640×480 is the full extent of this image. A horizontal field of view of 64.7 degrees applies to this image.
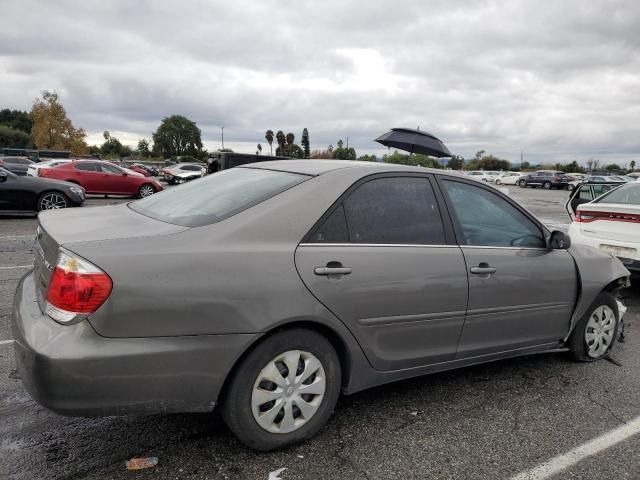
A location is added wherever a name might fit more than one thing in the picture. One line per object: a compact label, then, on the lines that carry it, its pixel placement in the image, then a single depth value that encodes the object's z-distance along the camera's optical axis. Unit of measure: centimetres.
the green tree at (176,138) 11481
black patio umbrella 975
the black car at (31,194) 1173
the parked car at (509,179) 5314
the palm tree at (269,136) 9063
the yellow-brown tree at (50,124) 6756
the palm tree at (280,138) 8544
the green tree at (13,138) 8475
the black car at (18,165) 2688
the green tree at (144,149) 10844
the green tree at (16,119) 10844
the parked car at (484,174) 5592
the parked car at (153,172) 4690
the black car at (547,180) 4638
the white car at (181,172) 3204
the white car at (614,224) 591
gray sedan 222
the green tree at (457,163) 8688
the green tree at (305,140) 9738
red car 1853
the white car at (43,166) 1875
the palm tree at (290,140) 8245
